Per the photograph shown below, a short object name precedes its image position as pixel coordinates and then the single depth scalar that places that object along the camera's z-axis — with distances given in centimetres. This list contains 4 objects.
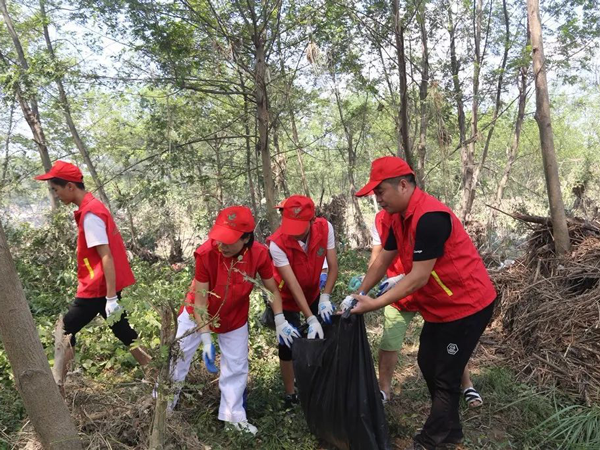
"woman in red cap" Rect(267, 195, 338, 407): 264
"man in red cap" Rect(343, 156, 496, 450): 205
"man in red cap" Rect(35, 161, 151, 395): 273
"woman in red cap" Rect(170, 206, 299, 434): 234
